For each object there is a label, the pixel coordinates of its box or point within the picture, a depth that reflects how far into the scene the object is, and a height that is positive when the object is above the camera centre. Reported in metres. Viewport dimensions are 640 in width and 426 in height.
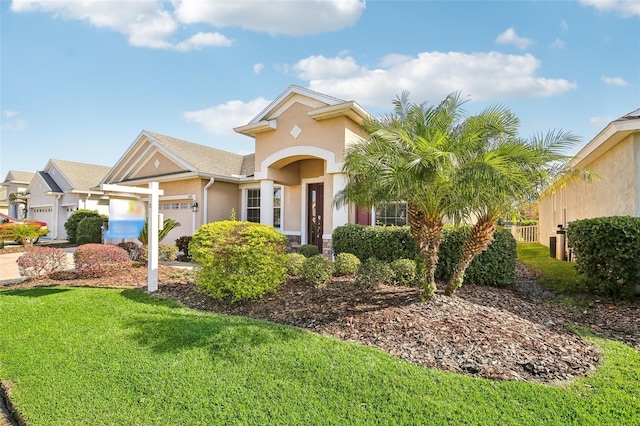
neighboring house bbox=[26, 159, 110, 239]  23.39 +1.67
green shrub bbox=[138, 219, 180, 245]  11.61 -0.51
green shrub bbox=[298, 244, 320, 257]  10.68 -1.04
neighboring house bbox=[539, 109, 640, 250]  7.83 +1.33
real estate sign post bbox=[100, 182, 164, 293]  7.34 -0.19
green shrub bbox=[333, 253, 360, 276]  7.96 -1.14
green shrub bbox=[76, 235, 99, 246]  19.31 -1.34
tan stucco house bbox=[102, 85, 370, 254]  10.84 +2.05
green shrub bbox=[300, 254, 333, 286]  7.08 -1.16
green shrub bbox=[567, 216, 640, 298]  6.66 -0.70
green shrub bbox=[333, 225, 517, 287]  8.07 -0.87
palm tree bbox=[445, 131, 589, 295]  4.70 +0.66
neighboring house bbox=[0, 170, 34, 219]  31.62 +3.14
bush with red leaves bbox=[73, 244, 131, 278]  8.73 -1.19
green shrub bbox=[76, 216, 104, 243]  19.42 -0.76
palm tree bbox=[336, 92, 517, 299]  5.06 +0.94
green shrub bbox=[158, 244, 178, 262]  12.09 -1.33
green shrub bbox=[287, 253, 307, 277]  7.62 -1.12
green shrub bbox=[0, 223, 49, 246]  17.91 -0.95
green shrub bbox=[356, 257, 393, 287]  6.64 -1.13
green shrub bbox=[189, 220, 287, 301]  6.25 -0.83
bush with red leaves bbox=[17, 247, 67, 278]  8.76 -1.25
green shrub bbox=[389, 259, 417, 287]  7.12 -1.20
